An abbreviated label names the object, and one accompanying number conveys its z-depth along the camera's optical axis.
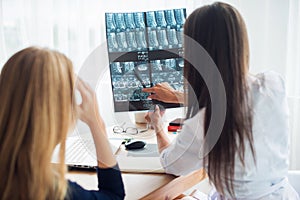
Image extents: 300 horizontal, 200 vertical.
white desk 1.15
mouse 1.46
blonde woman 0.84
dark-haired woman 1.06
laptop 1.31
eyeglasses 1.67
